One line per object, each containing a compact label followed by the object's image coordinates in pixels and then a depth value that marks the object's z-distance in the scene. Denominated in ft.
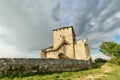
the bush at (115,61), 33.10
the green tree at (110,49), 37.29
